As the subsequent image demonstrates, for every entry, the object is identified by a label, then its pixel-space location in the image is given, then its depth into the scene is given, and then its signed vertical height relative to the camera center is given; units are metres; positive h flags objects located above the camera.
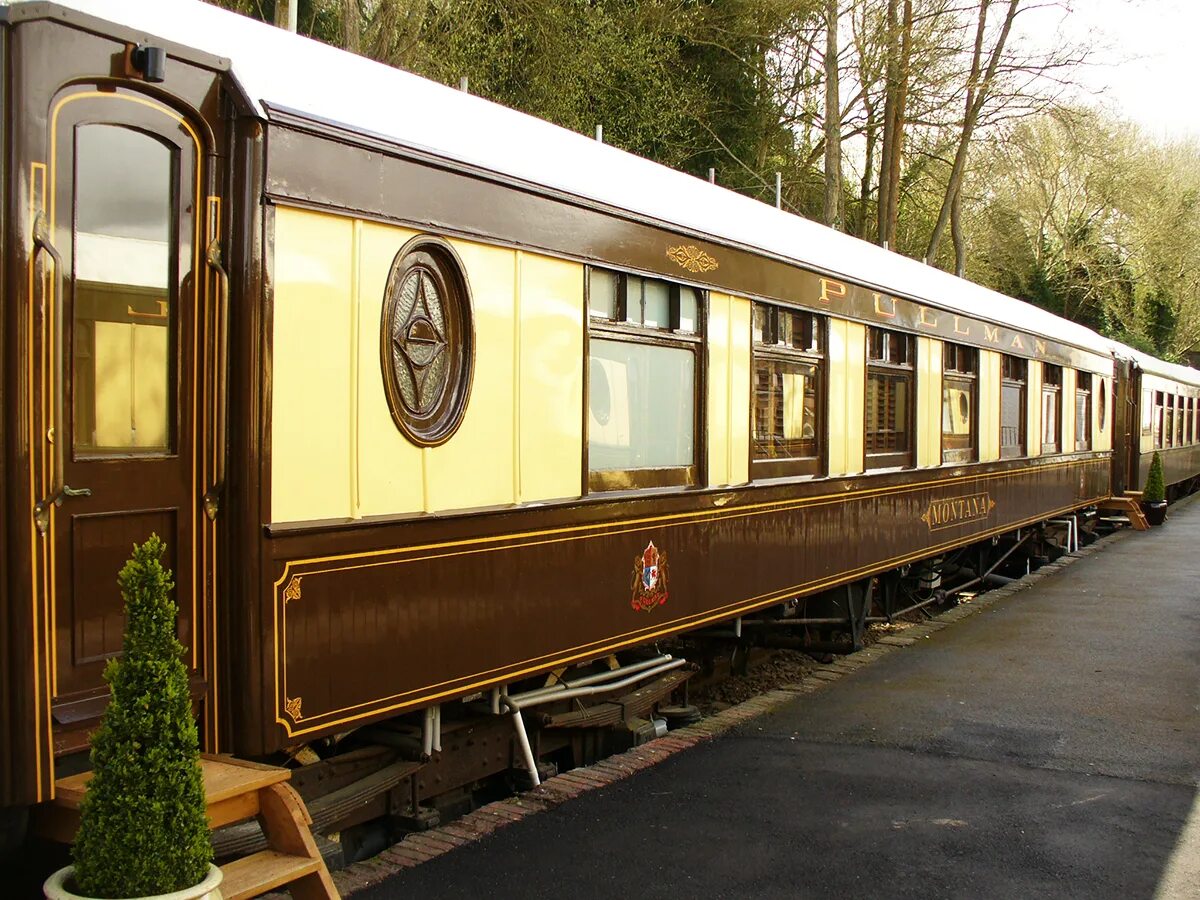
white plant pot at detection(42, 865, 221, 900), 2.92 -1.15
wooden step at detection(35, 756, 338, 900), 3.28 -1.12
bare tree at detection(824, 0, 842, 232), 17.83 +4.67
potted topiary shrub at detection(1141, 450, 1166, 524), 21.67 -1.20
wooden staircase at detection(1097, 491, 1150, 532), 20.84 -1.35
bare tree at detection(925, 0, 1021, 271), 19.05 +5.54
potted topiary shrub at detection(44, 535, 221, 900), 2.90 -0.85
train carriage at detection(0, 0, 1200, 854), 3.28 +0.18
